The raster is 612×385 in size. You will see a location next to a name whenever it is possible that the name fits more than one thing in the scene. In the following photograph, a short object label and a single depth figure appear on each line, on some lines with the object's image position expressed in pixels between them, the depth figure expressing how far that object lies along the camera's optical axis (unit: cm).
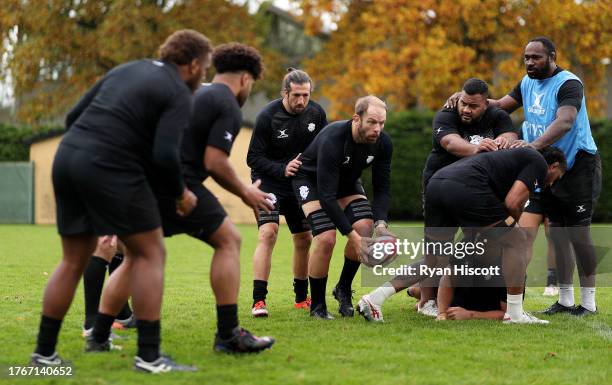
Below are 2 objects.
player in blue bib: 1703
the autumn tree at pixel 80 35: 5750
